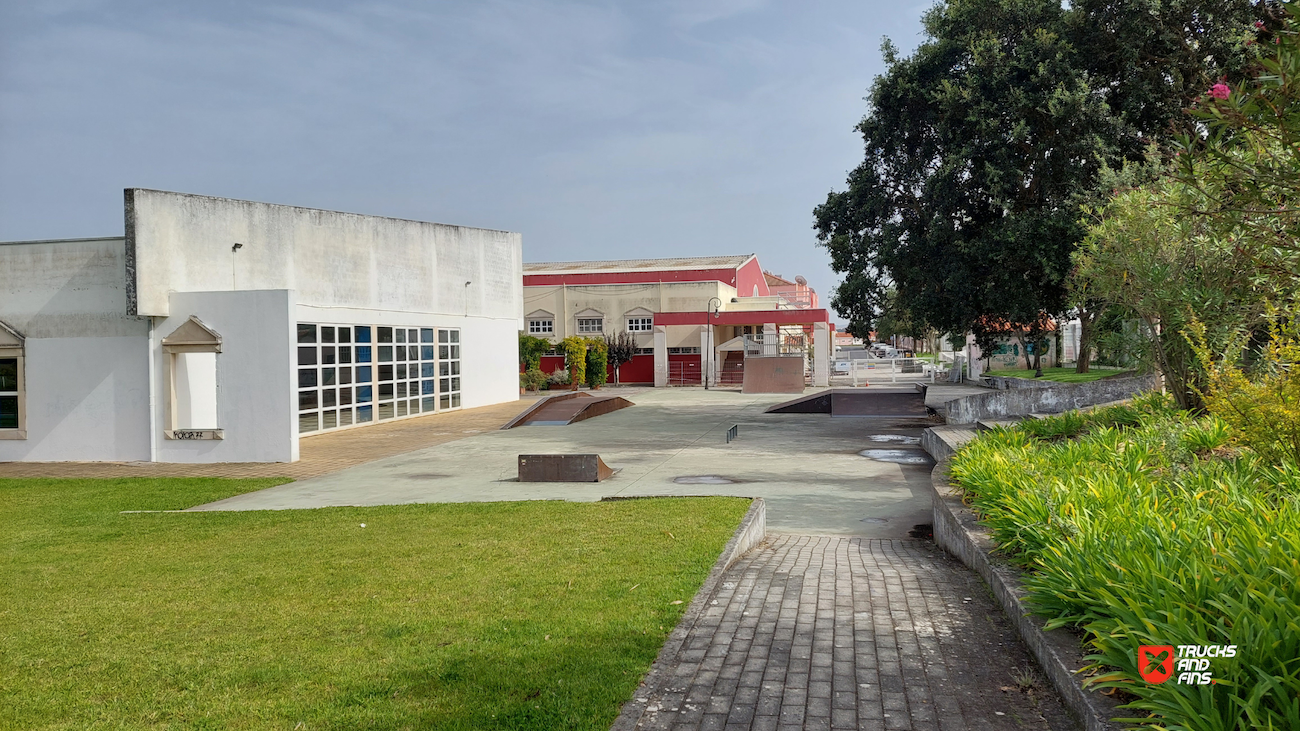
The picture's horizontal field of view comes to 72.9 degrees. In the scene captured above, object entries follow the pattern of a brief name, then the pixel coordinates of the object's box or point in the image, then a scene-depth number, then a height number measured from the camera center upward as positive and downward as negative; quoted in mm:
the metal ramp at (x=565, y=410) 23172 -1660
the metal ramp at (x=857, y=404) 26281 -1743
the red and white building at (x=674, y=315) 43438 +1767
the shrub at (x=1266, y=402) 6859 -493
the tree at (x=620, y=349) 45094 +84
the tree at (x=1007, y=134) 18297 +4701
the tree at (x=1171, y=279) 10250 +807
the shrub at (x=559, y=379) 41156 -1297
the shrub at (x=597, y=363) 41531 -578
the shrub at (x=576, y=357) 39688 -264
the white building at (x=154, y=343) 15734 +251
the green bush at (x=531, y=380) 38844 -1251
